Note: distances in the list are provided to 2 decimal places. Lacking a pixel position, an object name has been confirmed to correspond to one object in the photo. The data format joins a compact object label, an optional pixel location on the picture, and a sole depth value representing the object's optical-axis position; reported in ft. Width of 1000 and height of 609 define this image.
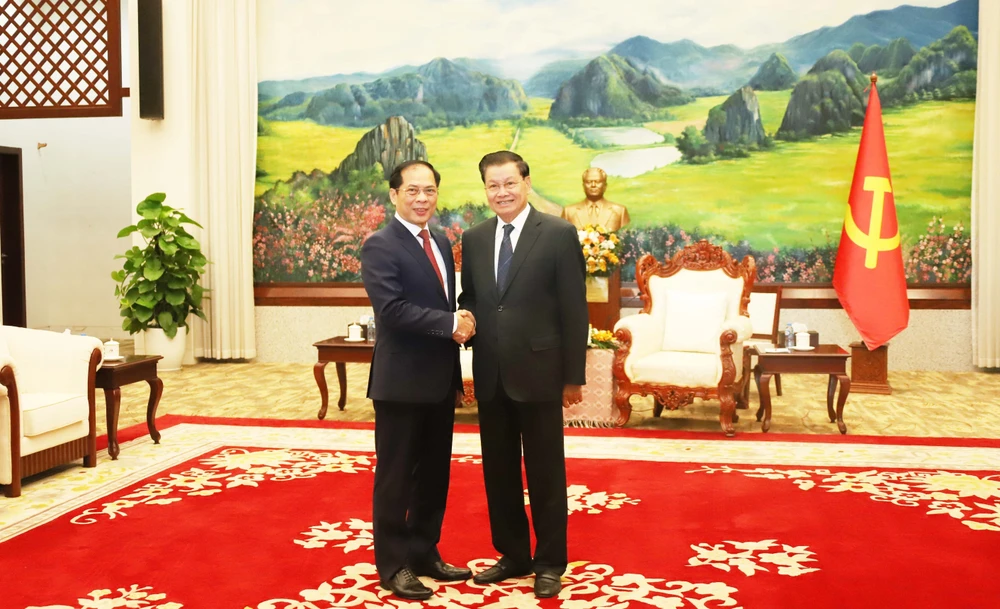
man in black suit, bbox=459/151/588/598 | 9.59
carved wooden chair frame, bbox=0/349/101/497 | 13.47
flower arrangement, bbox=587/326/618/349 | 19.36
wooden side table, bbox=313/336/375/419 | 20.39
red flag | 24.09
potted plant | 27.48
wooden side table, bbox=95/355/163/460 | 16.22
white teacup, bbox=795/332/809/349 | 19.61
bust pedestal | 25.02
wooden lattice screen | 27.50
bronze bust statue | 27.61
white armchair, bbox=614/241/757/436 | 18.37
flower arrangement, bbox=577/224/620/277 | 22.15
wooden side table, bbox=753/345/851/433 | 18.71
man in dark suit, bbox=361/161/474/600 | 9.56
